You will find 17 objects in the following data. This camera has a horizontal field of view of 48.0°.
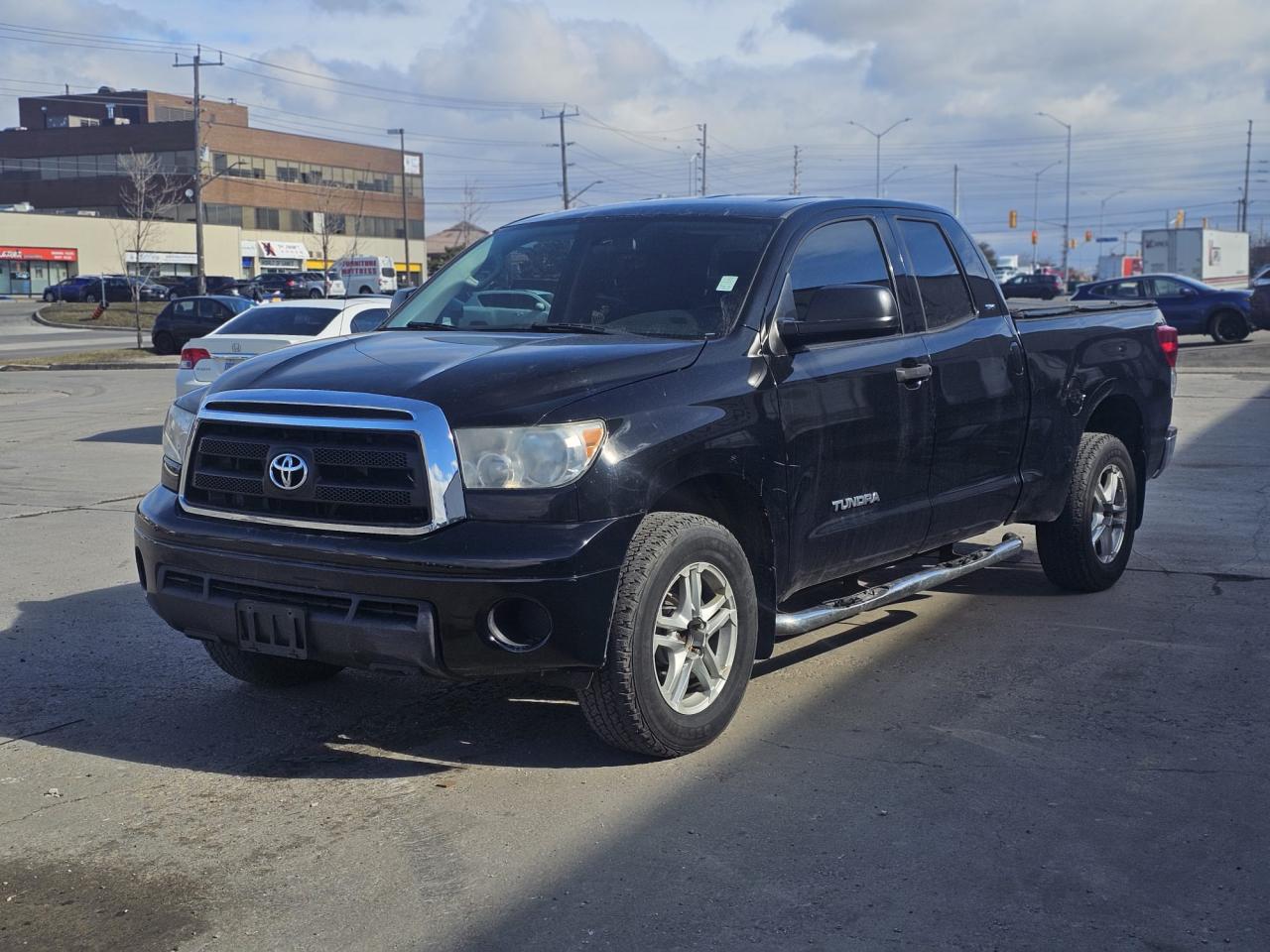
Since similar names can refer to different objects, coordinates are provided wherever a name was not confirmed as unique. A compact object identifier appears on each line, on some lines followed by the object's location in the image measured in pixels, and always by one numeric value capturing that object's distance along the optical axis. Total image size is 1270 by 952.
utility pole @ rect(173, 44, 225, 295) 57.84
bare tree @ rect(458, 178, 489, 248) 105.11
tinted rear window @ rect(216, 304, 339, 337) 16.22
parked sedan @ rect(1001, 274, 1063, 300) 58.28
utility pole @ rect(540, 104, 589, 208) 78.81
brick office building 104.94
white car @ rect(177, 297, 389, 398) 14.96
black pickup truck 4.38
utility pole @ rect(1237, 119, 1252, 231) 106.12
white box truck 59.88
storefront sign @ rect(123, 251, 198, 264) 91.88
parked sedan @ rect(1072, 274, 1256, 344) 33.00
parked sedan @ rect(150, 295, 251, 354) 34.50
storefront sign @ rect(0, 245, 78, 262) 88.12
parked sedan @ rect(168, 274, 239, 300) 68.35
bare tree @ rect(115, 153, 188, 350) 70.11
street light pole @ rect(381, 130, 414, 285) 103.31
